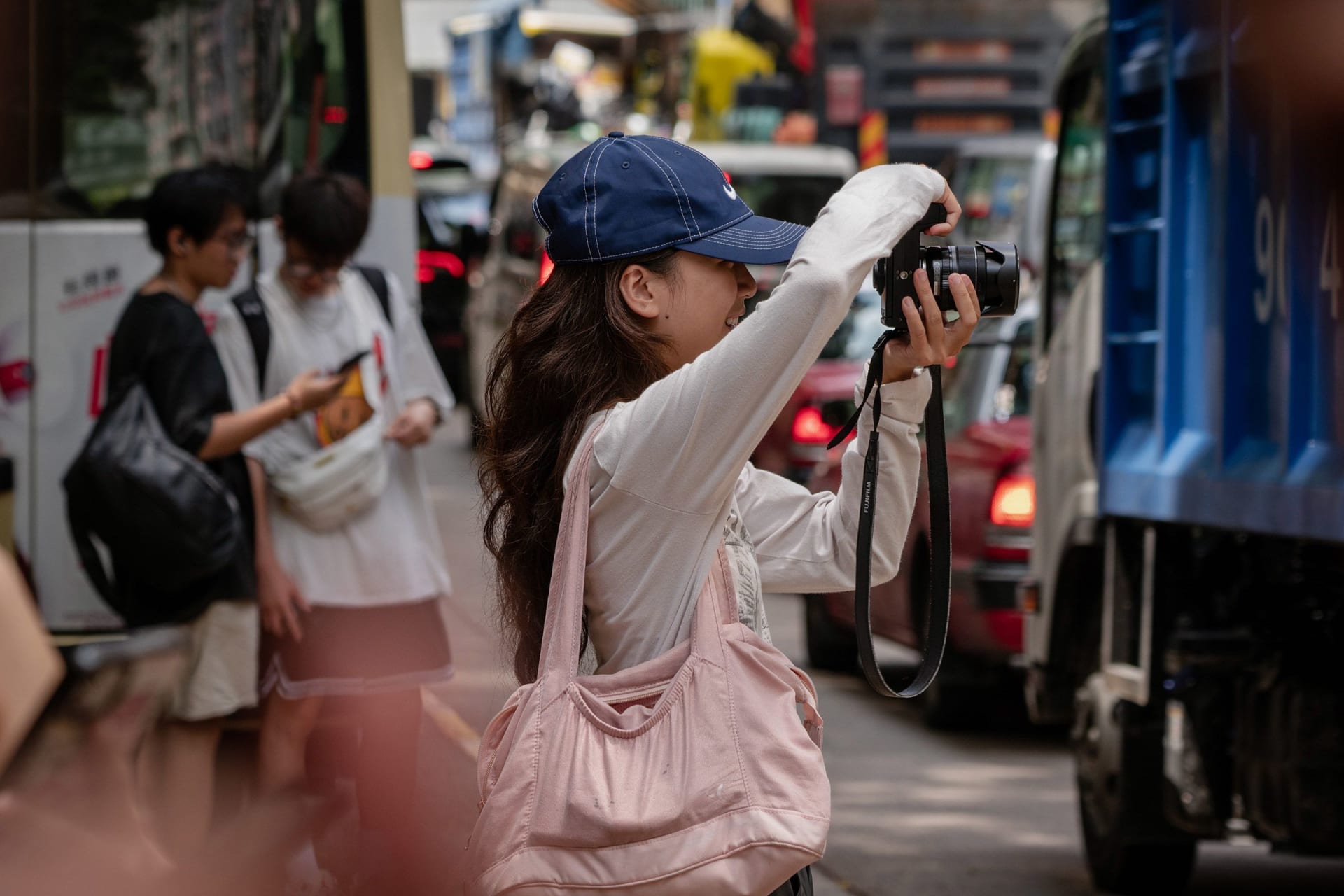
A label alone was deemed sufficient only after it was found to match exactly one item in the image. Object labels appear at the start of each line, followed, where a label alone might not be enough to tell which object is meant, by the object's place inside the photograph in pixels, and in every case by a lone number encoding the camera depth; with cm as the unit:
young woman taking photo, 402
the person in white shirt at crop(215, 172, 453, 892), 876
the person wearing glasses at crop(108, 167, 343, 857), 858
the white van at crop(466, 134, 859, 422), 2924
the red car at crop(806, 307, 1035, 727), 1320
